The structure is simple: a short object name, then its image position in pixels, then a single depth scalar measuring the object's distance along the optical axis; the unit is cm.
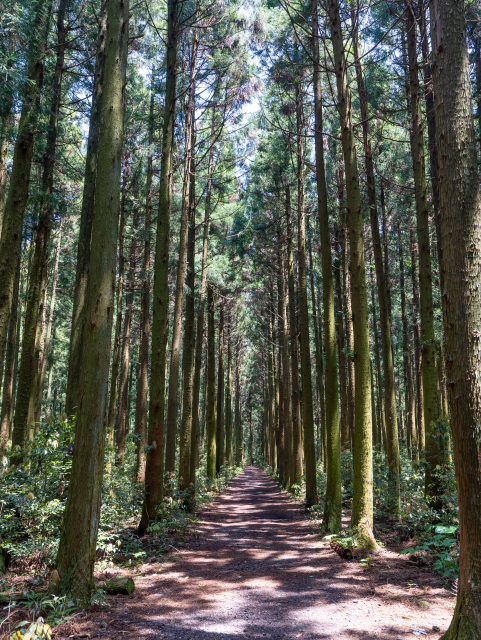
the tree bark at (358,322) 723
